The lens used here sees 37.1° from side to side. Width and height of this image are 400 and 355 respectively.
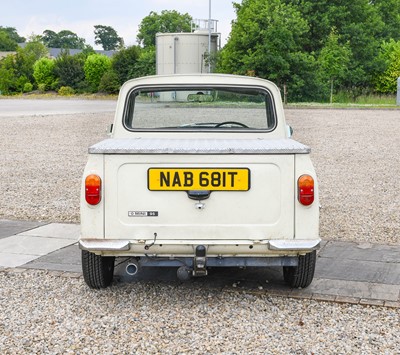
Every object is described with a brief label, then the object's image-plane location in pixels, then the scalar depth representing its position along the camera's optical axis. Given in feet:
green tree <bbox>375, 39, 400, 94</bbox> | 167.02
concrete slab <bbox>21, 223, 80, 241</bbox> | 21.79
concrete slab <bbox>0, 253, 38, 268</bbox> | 18.29
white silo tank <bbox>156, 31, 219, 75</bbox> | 163.84
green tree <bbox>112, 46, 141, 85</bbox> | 215.10
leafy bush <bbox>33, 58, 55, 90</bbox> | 235.61
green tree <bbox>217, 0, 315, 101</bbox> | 138.10
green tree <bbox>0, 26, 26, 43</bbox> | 464.24
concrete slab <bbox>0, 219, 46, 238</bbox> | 22.27
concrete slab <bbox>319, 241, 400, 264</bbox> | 18.78
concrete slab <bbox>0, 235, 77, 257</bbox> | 19.75
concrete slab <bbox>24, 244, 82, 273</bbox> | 17.89
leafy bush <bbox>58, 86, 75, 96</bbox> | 225.07
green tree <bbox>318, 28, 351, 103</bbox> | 138.00
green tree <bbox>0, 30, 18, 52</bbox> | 406.00
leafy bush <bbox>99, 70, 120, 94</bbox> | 212.23
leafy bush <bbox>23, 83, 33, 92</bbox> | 241.96
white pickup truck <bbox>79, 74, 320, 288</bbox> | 13.82
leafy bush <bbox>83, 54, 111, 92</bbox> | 229.25
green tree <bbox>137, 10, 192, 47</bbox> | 315.58
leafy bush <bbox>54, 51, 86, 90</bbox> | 232.12
